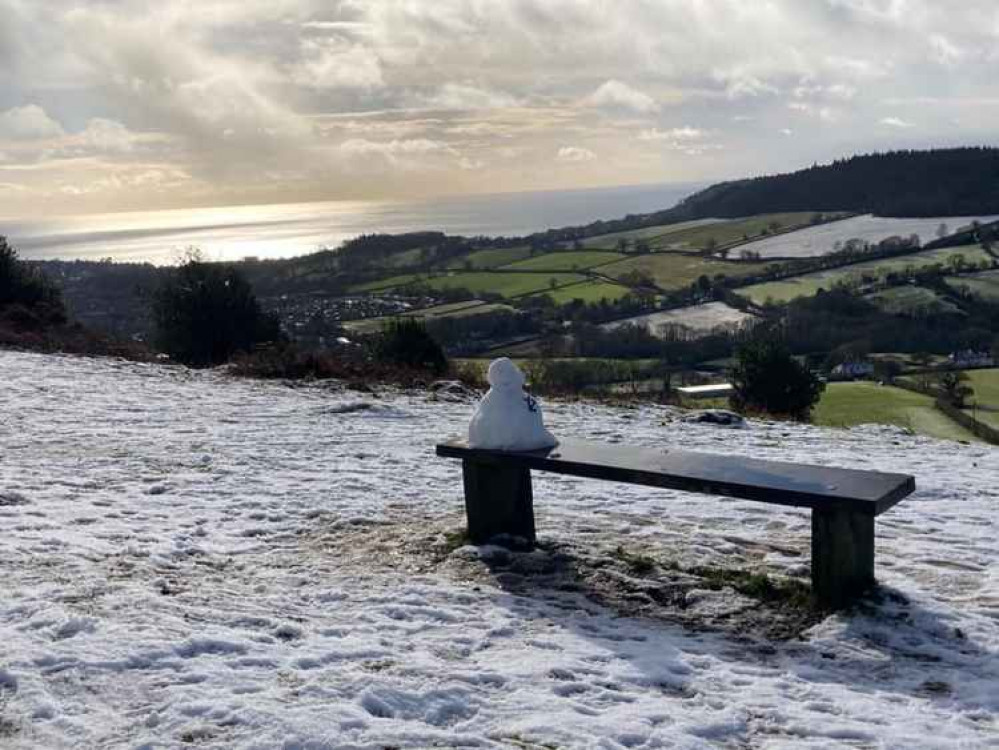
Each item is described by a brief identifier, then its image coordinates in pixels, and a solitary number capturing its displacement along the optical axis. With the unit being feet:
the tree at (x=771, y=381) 84.07
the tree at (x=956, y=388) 140.29
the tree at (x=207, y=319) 77.51
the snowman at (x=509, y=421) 21.76
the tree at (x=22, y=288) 74.17
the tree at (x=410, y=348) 64.08
